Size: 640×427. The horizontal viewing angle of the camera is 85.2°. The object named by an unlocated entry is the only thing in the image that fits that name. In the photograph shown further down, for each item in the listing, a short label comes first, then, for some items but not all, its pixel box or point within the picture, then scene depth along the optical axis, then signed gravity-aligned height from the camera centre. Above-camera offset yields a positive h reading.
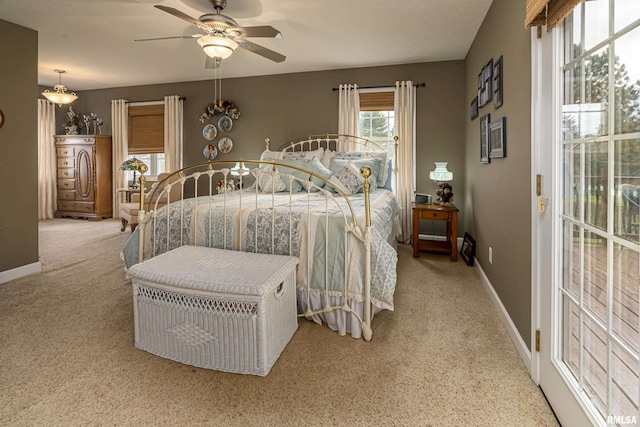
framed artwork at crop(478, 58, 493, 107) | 2.92 +1.08
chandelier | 4.94 +1.57
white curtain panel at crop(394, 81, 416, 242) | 4.80 +0.85
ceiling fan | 2.68 +1.41
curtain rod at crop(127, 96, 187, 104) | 5.89 +1.85
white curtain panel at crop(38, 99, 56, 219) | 6.60 +0.89
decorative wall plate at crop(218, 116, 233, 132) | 5.68 +1.35
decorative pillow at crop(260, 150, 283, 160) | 4.61 +0.68
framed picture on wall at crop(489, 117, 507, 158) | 2.48 +0.51
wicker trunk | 1.77 -0.57
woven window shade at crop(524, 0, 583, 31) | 1.35 +0.84
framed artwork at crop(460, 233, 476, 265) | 3.81 -0.51
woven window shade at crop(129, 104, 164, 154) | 6.19 +1.39
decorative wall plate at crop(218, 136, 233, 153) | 5.71 +1.01
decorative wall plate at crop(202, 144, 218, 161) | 5.80 +0.91
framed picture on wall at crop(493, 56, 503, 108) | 2.58 +0.92
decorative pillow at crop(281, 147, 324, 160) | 4.52 +0.66
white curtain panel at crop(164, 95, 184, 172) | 5.89 +1.26
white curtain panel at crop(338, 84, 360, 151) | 5.01 +1.38
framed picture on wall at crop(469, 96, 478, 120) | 3.70 +1.06
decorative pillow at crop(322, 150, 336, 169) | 4.49 +0.62
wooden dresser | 6.44 +0.58
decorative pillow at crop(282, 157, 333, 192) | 4.01 +0.44
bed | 2.22 -0.24
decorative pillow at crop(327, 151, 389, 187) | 4.27 +0.62
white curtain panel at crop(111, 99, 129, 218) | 6.33 +1.22
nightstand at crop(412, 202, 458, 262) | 3.99 -0.23
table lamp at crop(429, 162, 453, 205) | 4.22 +0.31
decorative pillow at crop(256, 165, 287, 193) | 4.02 +0.24
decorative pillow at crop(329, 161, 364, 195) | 3.78 +0.29
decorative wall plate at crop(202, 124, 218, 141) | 5.78 +1.23
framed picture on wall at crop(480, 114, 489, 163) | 3.08 +0.61
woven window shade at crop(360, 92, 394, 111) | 4.94 +1.49
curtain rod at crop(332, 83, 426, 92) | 4.79 +1.68
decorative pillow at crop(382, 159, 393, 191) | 4.39 +0.36
